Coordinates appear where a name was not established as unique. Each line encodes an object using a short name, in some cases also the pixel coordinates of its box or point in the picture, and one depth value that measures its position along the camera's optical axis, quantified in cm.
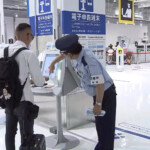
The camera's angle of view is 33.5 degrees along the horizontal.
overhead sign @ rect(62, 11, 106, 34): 384
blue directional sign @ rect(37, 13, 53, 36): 401
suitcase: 236
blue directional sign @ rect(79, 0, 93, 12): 400
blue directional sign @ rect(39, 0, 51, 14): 397
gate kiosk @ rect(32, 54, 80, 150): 308
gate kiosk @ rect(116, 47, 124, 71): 1191
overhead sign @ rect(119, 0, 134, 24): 861
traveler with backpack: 230
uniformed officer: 219
